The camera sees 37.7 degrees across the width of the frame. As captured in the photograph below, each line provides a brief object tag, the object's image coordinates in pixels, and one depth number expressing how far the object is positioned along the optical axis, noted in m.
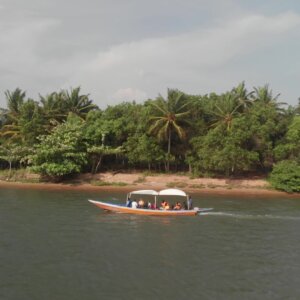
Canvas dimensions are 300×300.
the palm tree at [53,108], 65.47
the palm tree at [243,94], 64.14
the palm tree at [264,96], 63.52
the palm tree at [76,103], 69.00
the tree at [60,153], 55.69
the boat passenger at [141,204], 35.94
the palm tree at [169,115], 57.62
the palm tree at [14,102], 68.70
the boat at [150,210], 35.09
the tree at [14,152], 60.53
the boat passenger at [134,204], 35.56
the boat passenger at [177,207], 36.12
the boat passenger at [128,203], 35.84
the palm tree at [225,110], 58.12
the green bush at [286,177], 50.94
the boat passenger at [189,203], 35.97
